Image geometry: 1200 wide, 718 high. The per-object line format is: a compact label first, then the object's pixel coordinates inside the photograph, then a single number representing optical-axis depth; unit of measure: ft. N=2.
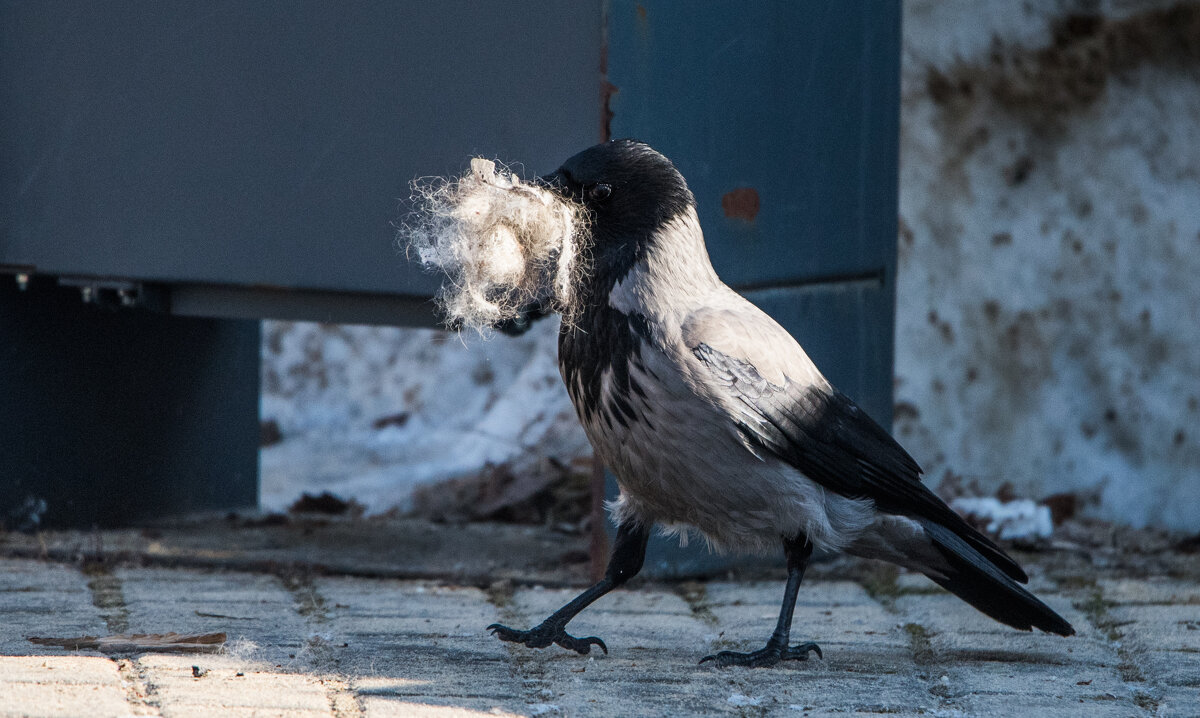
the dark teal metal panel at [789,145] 26.61
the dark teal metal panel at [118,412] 30.17
